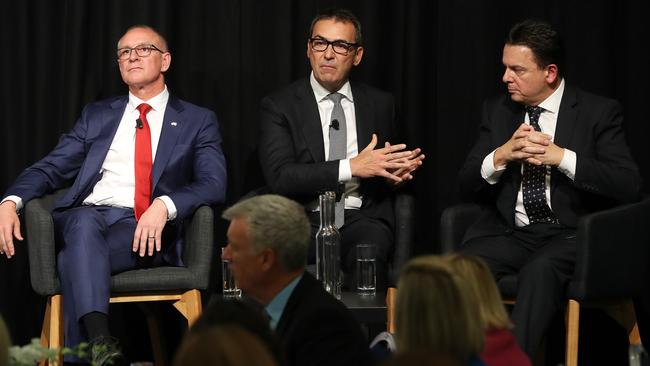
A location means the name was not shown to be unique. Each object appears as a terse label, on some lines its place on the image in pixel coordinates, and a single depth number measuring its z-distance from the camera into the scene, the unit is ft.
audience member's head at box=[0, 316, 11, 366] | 13.04
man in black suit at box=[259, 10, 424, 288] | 32.89
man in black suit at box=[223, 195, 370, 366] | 19.31
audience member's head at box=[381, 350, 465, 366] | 12.05
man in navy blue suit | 31.01
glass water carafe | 29.07
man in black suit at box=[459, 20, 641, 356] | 30.27
